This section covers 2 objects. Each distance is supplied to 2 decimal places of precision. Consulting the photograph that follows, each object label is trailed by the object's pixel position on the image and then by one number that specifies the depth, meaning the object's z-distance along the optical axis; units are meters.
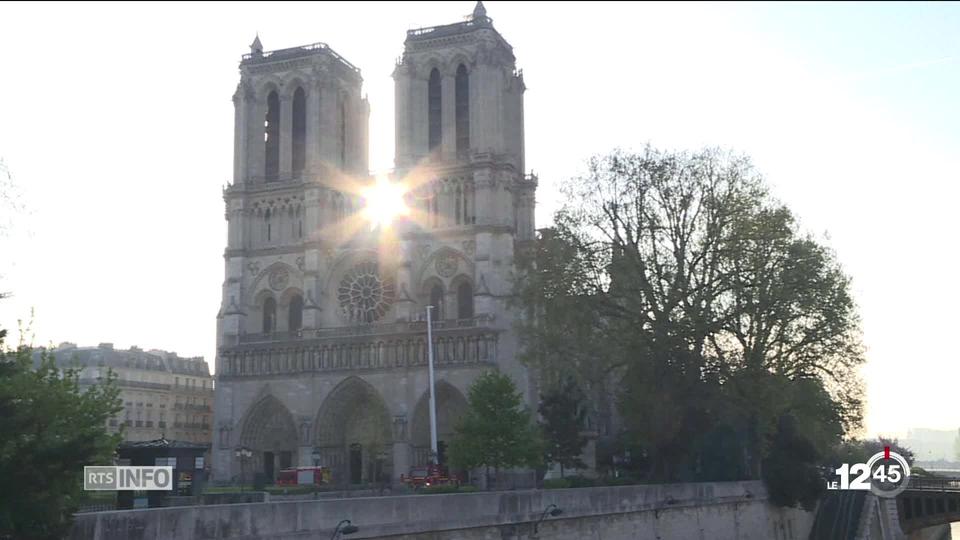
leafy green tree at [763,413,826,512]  42.59
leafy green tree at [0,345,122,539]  15.99
